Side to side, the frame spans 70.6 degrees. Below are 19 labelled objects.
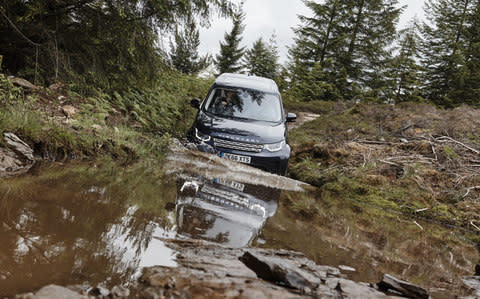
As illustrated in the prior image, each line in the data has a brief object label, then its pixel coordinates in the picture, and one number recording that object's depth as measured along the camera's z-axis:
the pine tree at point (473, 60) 24.62
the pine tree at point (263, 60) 33.87
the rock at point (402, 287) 2.25
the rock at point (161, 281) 1.82
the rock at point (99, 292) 1.64
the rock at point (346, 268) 2.72
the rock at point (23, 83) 6.62
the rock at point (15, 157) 3.91
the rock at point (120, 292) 1.66
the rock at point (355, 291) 2.10
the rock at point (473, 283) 2.79
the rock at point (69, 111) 6.64
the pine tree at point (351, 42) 26.72
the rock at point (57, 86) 7.39
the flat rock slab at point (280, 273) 2.11
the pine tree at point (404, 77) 26.52
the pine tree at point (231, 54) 38.80
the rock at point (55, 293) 1.52
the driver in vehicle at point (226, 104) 7.38
